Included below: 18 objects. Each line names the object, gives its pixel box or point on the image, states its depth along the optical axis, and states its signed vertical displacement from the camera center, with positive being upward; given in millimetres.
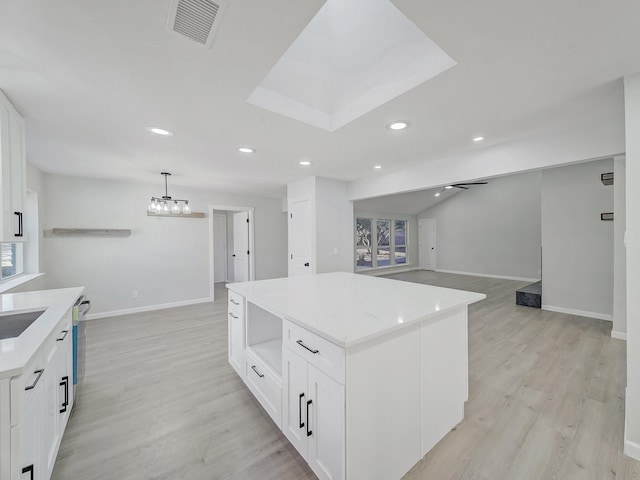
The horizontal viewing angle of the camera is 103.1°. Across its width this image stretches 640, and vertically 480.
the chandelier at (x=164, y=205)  3836 +534
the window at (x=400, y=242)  9298 -141
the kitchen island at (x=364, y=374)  1153 -737
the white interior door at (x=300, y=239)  4289 -1
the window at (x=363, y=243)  8297 -154
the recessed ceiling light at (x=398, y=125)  2186 +990
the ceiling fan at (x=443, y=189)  7570 +1506
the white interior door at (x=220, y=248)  7402 -245
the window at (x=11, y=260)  2952 -235
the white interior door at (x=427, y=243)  9445 -194
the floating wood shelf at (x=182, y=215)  4648 +482
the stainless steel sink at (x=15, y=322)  1642 -535
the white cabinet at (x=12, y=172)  1637 +474
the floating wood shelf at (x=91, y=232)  3840 +141
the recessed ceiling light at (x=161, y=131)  2240 +986
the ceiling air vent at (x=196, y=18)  1020 +950
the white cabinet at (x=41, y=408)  970 -788
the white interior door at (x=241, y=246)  6070 -168
